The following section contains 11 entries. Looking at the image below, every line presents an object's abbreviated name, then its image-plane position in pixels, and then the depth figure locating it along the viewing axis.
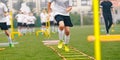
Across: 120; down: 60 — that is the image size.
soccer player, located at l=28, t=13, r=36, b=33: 27.30
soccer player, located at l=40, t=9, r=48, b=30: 26.65
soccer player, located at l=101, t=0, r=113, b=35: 16.64
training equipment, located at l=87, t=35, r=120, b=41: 5.43
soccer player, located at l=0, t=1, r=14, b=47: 12.64
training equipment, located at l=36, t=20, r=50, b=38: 20.02
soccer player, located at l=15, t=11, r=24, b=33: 26.30
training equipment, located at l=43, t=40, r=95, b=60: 8.79
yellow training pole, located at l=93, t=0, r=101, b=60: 5.24
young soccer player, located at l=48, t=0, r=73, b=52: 11.11
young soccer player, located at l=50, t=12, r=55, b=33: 26.82
